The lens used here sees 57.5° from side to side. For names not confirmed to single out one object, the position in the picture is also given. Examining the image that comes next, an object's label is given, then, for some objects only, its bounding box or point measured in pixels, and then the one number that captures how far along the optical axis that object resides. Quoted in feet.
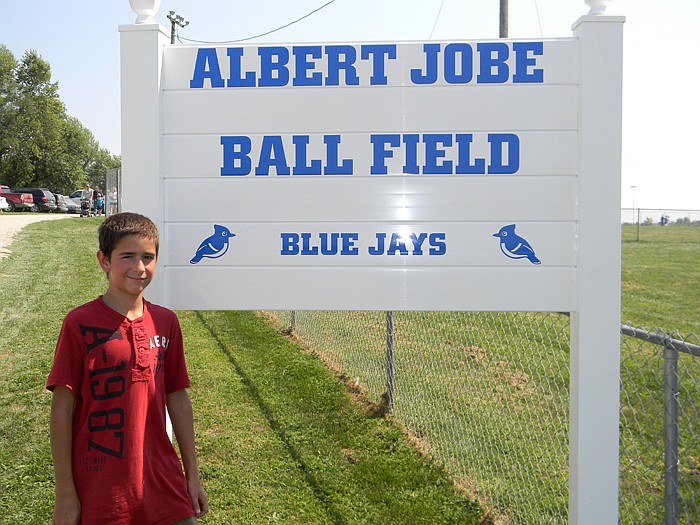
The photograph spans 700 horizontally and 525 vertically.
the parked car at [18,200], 124.57
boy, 7.19
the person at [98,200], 92.48
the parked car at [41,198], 129.59
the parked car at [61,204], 133.60
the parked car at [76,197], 138.25
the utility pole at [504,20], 45.88
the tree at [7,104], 162.40
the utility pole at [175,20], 96.58
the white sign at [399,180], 9.50
